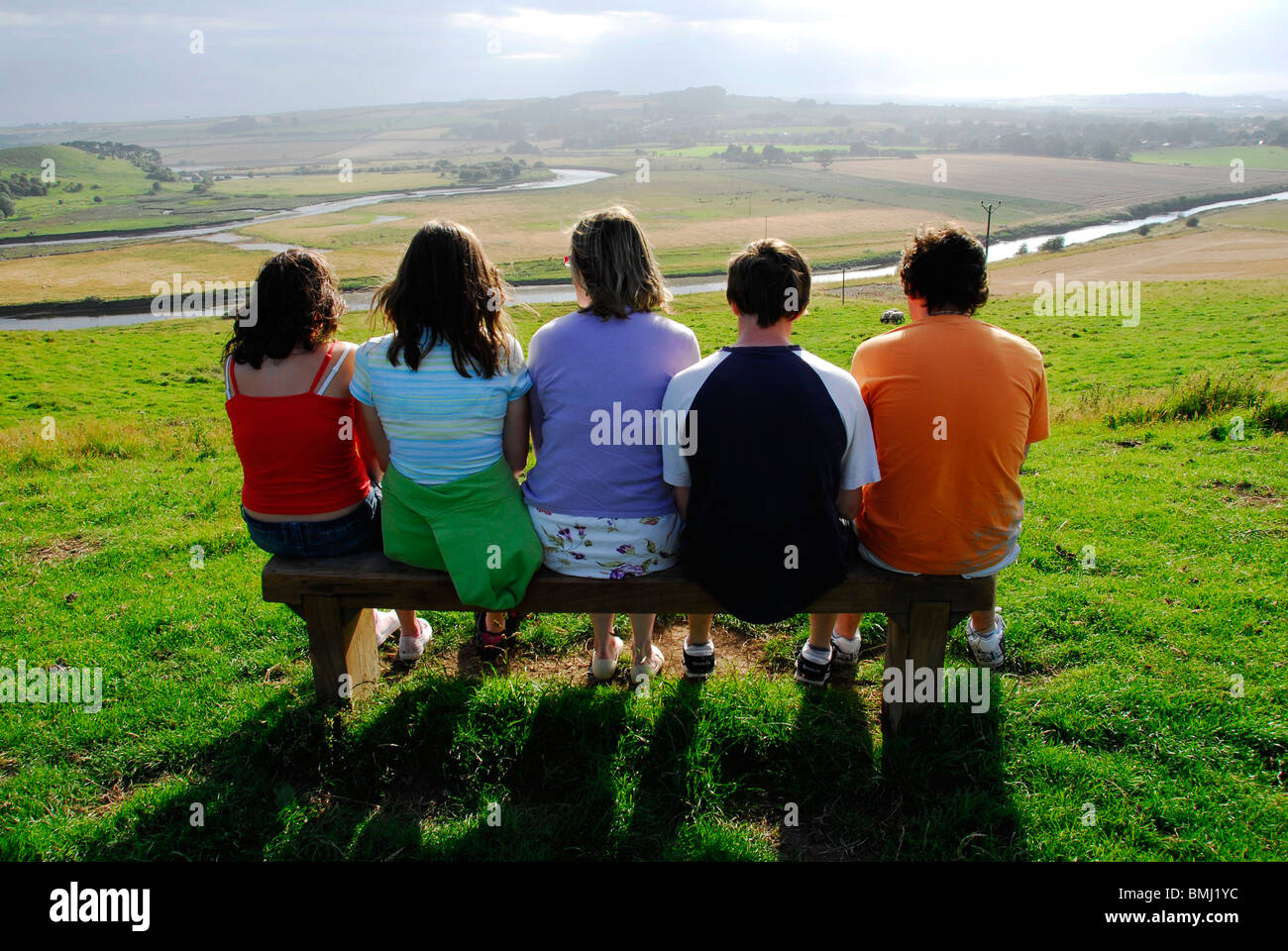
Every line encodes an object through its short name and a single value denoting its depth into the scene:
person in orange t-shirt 3.38
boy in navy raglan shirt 3.20
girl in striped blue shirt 3.34
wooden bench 3.51
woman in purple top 3.42
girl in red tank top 3.51
